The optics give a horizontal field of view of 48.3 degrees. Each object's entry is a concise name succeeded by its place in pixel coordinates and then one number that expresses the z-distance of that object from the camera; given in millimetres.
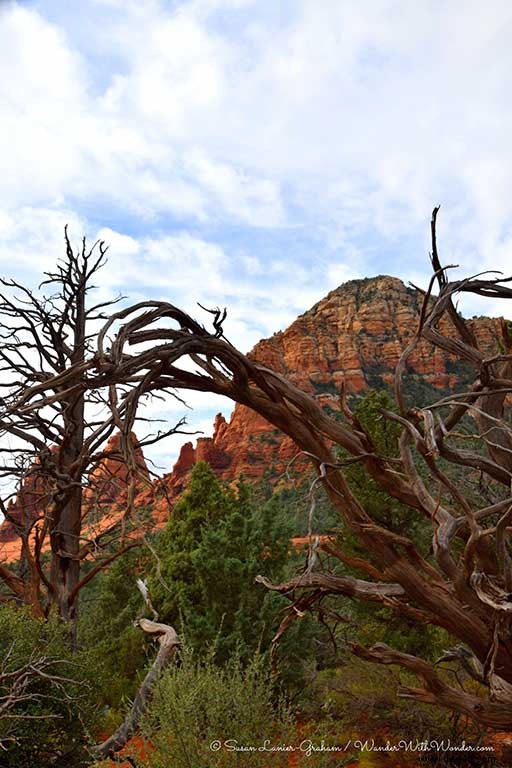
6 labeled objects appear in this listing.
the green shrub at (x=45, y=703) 5176
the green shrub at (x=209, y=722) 4367
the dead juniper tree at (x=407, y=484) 3945
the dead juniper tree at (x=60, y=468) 7688
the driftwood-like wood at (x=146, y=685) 5746
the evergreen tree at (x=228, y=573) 11391
